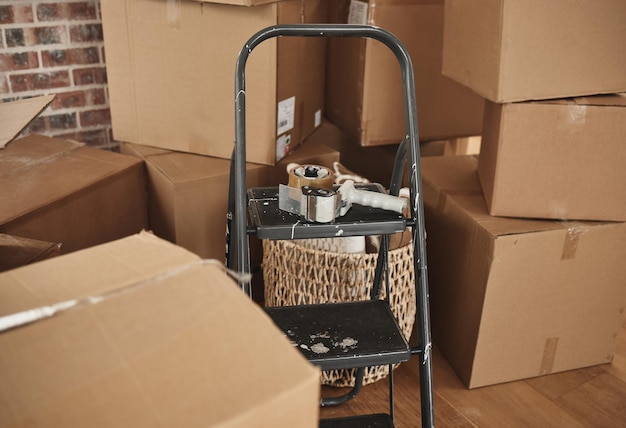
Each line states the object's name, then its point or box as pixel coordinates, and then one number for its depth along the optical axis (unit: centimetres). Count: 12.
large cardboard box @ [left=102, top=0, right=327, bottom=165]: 184
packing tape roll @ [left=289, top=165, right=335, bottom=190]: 130
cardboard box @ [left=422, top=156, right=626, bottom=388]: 177
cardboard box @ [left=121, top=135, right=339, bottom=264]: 192
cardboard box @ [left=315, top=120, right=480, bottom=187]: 238
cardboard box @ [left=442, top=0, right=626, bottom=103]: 157
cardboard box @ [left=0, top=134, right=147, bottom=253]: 169
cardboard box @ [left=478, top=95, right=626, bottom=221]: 165
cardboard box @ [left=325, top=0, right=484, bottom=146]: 205
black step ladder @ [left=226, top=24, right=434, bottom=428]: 122
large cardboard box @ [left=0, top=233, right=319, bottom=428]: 61
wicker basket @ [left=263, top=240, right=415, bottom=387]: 173
